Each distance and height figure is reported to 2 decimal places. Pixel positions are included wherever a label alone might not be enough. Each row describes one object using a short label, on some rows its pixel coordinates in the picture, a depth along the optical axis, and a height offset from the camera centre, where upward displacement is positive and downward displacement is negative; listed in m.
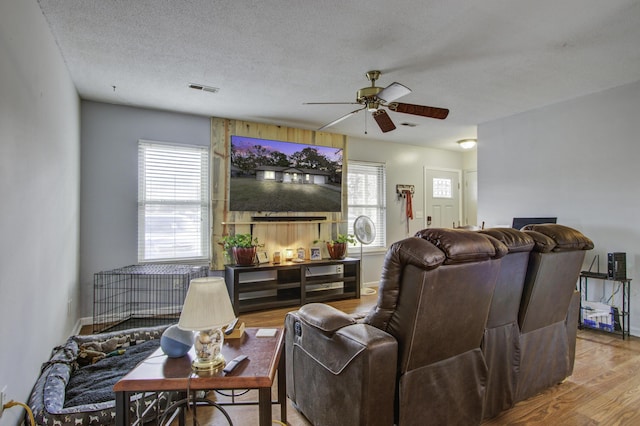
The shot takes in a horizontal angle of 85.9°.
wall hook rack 6.37 +0.47
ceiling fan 2.90 +1.01
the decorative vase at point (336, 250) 5.23 -0.55
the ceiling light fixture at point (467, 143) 6.11 +1.29
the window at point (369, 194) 5.93 +0.35
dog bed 1.83 -1.08
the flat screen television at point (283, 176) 4.78 +0.56
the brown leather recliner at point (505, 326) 1.97 -0.67
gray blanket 2.08 -1.11
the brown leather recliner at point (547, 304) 2.09 -0.58
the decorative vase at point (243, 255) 4.43 -0.53
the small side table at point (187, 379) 1.35 -0.66
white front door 6.73 +0.34
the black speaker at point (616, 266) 3.42 -0.52
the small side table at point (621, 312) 3.46 -1.01
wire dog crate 3.92 -0.97
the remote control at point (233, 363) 1.42 -0.64
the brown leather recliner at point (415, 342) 1.54 -0.61
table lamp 1.39 -0.42
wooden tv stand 4.43 -0.96
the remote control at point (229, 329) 1.81 -0.61
